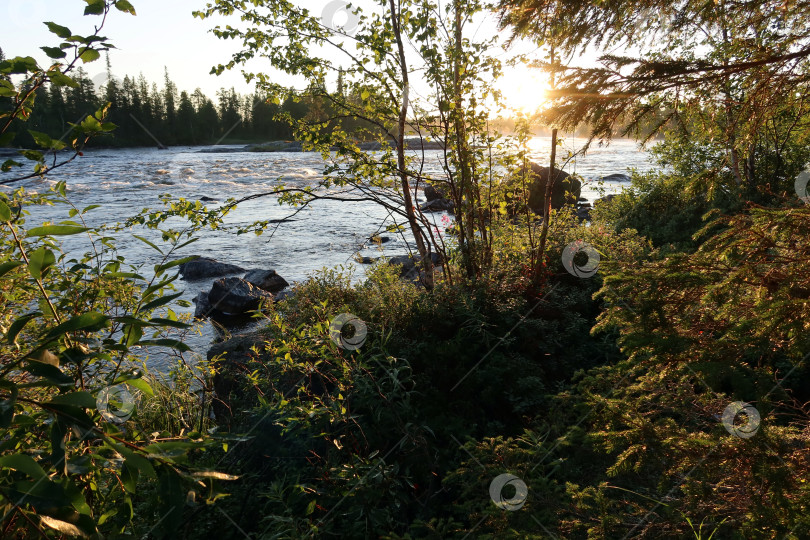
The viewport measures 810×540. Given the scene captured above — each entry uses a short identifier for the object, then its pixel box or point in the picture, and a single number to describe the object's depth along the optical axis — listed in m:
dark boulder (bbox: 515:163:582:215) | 14.55
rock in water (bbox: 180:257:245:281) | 11.29
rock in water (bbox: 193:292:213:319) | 8.94
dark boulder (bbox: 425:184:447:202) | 19.83
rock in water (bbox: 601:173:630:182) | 29.15
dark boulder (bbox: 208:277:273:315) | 9.17
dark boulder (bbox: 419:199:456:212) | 18.66
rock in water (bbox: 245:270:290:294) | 9.80
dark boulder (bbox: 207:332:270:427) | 4.26
